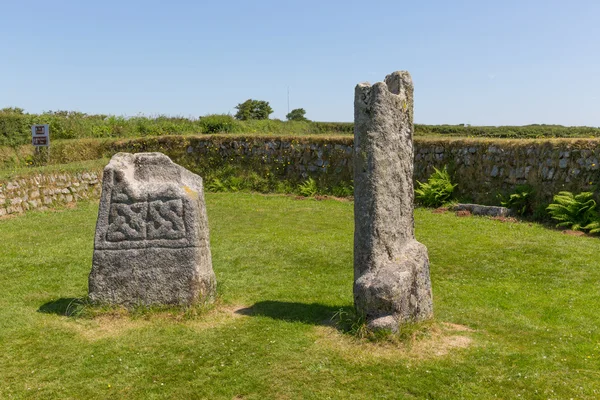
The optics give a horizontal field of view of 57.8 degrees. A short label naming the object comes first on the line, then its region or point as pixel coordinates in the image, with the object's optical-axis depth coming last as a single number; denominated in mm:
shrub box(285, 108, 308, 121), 43125
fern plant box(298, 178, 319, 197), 19891
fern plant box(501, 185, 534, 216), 15203
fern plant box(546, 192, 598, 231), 13186
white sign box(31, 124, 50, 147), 21078
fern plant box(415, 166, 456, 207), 16984
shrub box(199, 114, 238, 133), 28016
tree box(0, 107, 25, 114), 27694
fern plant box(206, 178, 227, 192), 21125
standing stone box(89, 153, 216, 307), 7207
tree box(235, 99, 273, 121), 39750
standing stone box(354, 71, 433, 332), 6277
